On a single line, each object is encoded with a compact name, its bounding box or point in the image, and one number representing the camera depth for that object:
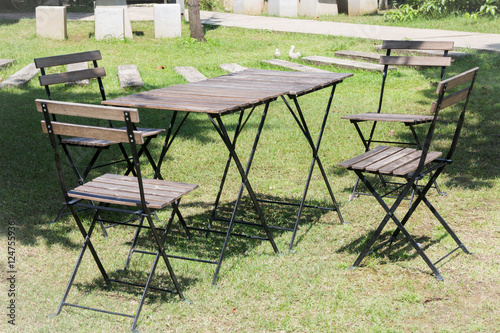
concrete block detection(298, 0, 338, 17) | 17.98
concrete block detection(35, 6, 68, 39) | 13.05
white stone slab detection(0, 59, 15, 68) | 10.55
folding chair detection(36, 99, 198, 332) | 3.12
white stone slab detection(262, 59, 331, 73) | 10.00
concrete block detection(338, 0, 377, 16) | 17.73
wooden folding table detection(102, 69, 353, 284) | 3.68
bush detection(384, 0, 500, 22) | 15.43
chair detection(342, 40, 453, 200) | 5.10
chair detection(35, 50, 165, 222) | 4.71
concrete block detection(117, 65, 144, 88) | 9.07
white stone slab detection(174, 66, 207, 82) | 9.51
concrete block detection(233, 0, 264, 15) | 19.12
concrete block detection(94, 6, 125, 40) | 12.99
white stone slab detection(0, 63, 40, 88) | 9.17
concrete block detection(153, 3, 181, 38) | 13.48
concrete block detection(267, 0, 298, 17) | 18.23
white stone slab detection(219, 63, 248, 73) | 10.20
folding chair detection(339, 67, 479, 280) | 3.75
